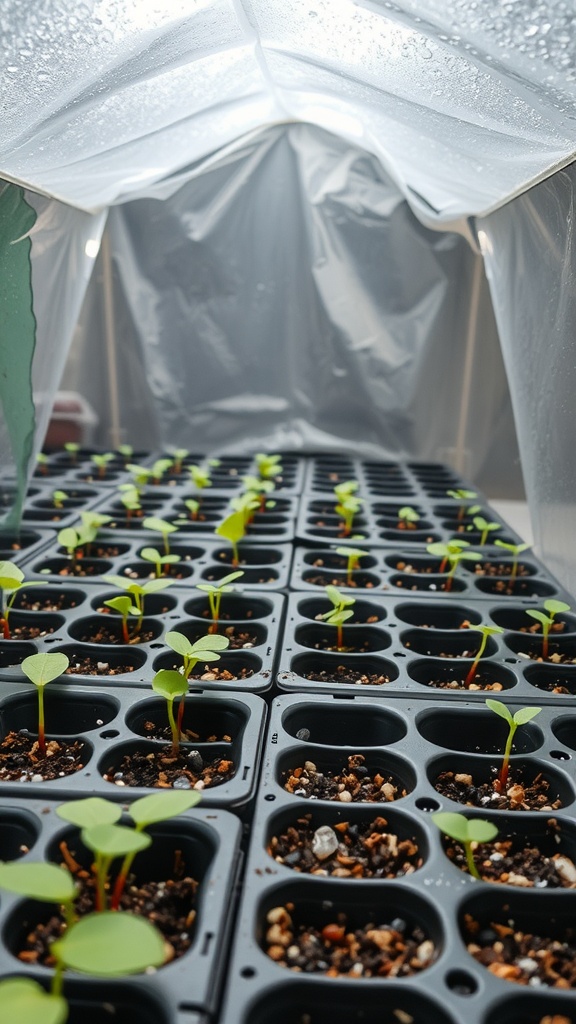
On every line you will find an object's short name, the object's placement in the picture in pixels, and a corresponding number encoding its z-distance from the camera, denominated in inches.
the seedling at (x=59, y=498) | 20.0
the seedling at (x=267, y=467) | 22.4
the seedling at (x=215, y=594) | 12.6
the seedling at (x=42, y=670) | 9.5
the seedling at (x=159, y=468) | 22.5
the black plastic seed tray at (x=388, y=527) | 17.9
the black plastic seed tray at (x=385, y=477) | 23.1
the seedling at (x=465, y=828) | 7.1
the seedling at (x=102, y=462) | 24.9
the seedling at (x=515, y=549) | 15.2
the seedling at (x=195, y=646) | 9.9
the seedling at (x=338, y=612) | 12.4
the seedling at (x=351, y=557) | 15.2
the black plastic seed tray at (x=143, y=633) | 11.2
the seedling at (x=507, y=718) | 9.1
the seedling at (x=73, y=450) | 26.2
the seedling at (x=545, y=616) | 12.0
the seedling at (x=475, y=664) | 11.4
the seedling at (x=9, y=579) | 12.1
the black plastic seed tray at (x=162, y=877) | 6.2
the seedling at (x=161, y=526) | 16.0
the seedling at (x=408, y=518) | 18.6
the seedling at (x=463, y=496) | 20.3
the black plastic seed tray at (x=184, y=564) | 15.2
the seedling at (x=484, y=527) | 17.4
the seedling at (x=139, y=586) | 12.3
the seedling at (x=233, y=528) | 14.9
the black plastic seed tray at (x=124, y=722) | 9.2
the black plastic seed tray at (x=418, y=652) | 10.9
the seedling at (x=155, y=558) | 14.2
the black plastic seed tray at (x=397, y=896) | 6.3
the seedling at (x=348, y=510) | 18.0
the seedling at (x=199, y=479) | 21.7
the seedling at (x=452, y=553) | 14.8
